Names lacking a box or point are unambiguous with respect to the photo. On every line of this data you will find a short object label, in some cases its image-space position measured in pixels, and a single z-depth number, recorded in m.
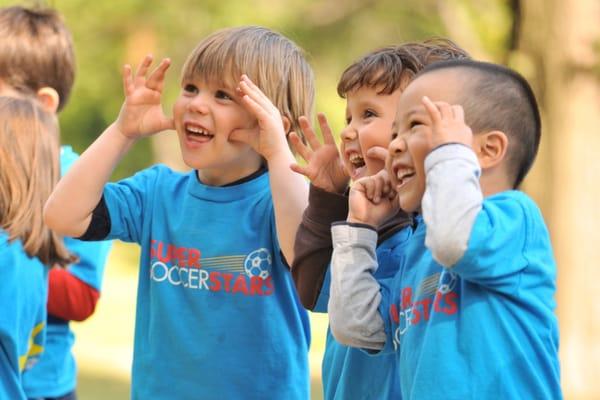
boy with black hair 4.98
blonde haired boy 6.90
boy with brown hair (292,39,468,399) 6.14
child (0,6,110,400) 8.84
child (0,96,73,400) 7.96
